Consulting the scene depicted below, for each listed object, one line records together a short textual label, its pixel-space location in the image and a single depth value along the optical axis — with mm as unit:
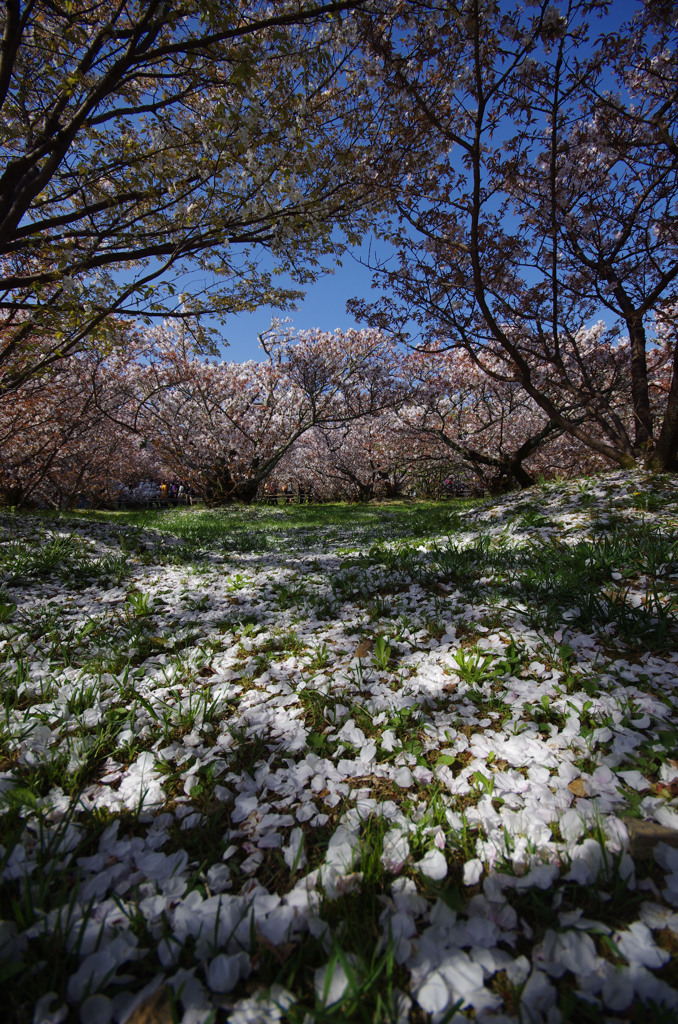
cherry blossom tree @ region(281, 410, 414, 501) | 20891
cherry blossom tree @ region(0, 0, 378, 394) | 4195
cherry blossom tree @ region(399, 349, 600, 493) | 16688
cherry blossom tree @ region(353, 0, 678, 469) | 4824
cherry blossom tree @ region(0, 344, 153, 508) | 13086
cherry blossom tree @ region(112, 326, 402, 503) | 18438
